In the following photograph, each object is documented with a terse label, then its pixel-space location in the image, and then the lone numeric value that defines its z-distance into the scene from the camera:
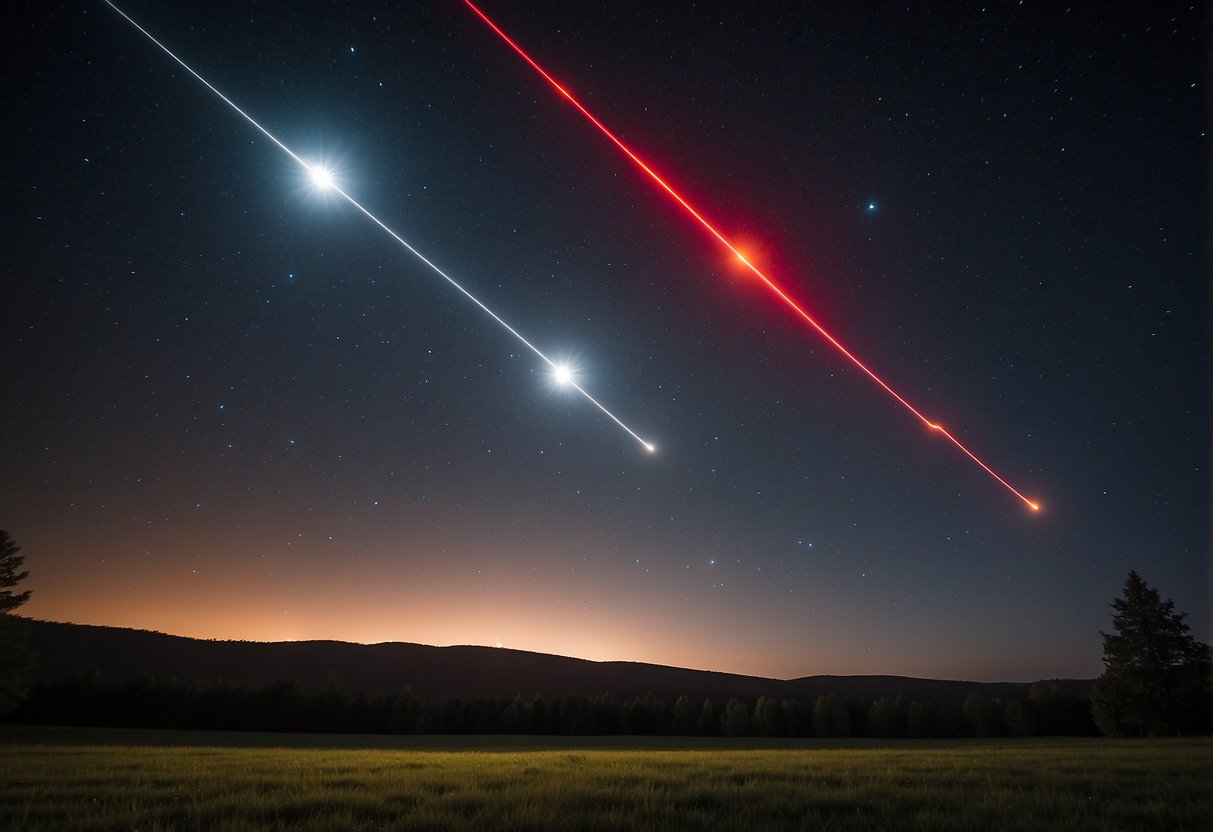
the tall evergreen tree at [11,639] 32.06
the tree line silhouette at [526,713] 56.84
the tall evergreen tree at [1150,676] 36.10
